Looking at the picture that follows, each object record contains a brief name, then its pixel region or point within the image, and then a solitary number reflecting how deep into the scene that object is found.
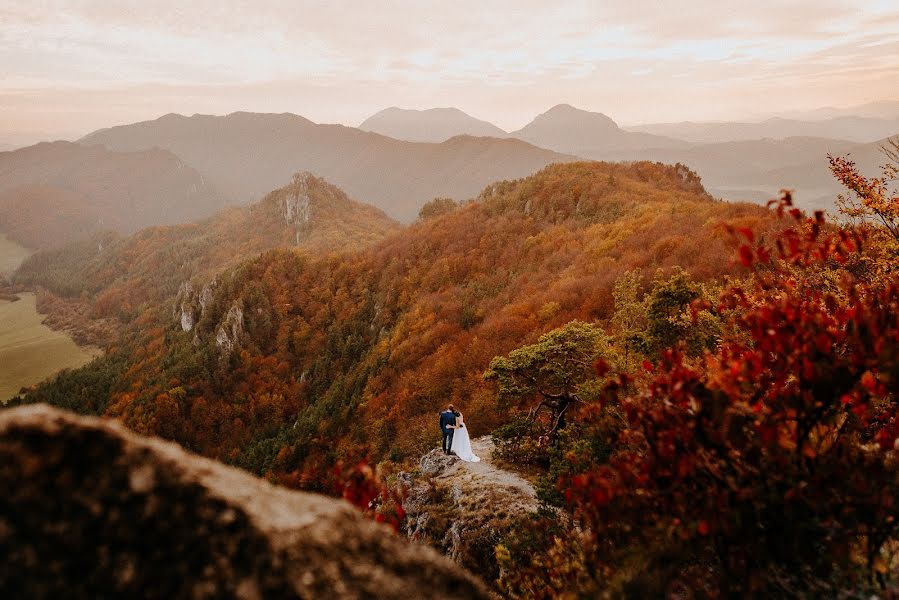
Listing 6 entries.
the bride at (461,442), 14.93
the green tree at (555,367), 13.02
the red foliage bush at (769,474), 4.00
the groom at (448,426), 15.28
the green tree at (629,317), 12.78
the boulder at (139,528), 1.97
